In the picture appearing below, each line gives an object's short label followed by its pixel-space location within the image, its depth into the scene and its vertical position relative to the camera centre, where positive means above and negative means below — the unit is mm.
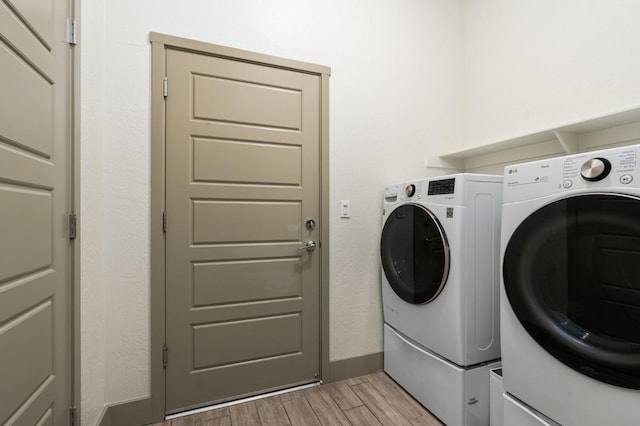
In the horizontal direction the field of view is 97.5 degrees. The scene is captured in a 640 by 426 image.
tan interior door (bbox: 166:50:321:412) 1561 -105
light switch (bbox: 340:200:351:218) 1900 +24
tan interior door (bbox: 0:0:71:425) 796 -10
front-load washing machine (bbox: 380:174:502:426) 1365 -409
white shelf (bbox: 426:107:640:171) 1350 +424
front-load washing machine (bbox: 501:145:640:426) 812 -248
